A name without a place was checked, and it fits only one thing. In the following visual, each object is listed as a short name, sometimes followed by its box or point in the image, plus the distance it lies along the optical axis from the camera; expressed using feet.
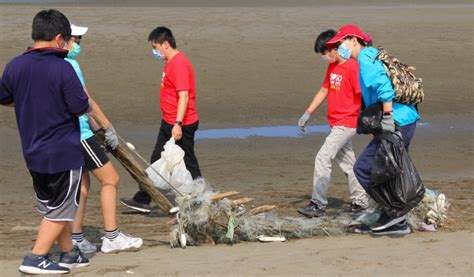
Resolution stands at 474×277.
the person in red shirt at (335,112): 57.93
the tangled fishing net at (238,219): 49.42
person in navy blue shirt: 41.75
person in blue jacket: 49.73
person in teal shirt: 48.06
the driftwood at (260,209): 52.16
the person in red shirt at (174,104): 57.98
